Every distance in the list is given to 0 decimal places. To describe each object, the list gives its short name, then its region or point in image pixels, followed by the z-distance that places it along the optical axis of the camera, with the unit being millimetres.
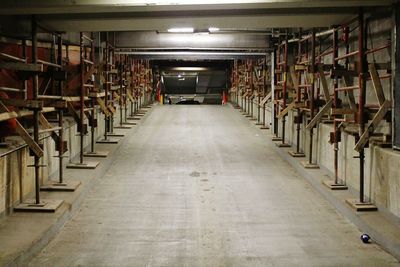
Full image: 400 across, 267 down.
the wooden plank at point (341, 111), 5719
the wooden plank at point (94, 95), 8109
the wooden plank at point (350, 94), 5883
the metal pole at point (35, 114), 5227
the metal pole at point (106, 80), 9281
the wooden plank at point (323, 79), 6590
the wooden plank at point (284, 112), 8781
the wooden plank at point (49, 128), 5746
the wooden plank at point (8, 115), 4420
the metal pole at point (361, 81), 5348
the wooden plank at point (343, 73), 5707
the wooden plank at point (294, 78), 8766
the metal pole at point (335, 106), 6148
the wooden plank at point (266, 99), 12308
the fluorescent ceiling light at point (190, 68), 24953
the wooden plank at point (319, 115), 6627
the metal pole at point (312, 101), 7388
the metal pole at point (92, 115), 8148
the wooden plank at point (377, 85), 5129
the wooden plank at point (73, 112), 6996
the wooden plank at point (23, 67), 4979
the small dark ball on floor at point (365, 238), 4726
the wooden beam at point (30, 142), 5023
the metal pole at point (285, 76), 9422
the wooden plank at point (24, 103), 5027
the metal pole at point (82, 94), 7078
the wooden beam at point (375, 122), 5093
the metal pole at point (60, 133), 6004
